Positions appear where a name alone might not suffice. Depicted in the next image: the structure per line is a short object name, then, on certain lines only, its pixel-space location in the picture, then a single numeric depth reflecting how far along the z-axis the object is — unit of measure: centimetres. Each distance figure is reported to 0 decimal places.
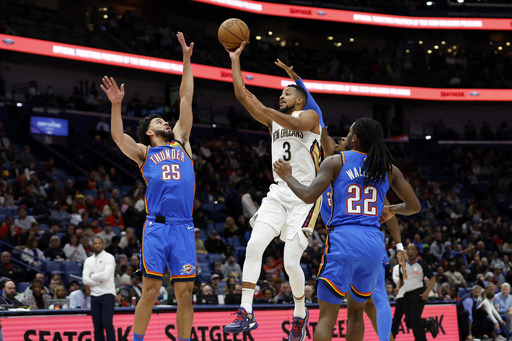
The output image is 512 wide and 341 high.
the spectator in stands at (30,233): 1441
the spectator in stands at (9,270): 1289
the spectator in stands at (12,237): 1439
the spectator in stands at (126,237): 1527
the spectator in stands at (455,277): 1853
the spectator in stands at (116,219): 1669
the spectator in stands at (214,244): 1730
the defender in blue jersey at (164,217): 651
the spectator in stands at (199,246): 1686
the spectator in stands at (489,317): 1603
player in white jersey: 664
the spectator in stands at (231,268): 1597
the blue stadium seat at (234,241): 1820
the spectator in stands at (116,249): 1455
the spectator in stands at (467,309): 1488
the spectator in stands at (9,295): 1069
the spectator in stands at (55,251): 1426
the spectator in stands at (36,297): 1152
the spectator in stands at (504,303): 1684
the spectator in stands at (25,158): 1839
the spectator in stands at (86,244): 1473
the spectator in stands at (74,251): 1443
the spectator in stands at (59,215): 1599
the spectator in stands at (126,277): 1366
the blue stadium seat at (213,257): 1681
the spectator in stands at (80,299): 1109
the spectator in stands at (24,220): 1530
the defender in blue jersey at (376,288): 746
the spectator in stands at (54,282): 1210
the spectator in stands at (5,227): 1460
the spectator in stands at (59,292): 1138
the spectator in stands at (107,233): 1519
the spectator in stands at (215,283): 1433
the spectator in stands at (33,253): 1398
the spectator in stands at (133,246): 1520
